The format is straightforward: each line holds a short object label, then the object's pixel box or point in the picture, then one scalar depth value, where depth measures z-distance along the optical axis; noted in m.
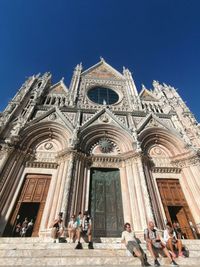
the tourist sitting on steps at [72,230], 6.12
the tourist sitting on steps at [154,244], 4.62
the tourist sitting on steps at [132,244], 4.34
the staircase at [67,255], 4.23
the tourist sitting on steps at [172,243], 4.96
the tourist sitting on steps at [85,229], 5.71
